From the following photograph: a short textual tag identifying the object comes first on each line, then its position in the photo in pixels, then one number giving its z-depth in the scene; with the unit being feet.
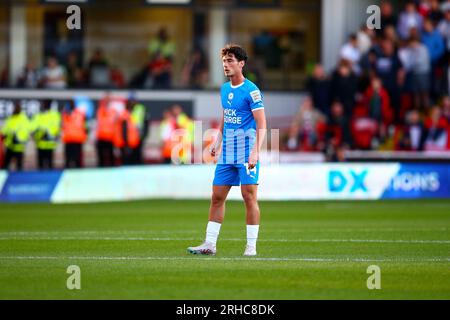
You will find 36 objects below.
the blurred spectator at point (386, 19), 107.96
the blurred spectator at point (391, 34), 105.91
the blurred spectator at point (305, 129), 101.65
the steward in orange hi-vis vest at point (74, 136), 102.53
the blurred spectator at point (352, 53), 107.45
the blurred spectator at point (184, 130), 102.06
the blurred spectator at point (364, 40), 107.76
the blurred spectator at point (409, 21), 107.55
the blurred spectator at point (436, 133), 99.09
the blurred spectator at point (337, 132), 99.42
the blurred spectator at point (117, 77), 115.44
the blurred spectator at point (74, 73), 113.80
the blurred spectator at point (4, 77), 114.00
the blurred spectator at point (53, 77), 112.78
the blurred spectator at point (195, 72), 116.37
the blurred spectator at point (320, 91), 105.91
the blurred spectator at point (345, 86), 103.60
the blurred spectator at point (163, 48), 116.47
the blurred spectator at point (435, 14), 107.65
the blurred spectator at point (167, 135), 102.27
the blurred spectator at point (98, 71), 114.62
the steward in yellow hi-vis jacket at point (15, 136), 101.96
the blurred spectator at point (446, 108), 99.39
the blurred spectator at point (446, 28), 105.70
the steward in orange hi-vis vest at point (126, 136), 102.89
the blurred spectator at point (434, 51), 104.99
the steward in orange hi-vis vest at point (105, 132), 102.53
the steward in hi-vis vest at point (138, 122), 104.42
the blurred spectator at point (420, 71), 104.22
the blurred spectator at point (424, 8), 108.58
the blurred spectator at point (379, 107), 102.22
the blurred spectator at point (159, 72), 115.55
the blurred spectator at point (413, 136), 99.40
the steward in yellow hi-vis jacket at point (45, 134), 103.55
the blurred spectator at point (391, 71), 104.94
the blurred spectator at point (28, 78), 113.19
